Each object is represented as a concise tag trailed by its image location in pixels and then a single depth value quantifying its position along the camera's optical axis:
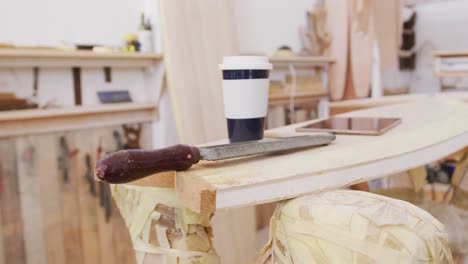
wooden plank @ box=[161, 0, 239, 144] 1.74
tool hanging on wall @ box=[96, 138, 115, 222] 1.73
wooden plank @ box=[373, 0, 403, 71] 2.88
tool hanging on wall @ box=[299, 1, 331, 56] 2.75
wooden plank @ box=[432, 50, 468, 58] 2.88
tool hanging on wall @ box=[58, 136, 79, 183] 1.62
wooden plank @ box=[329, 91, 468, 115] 2.51
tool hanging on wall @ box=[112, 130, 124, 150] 1.78
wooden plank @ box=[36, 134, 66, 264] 1.58
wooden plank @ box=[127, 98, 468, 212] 0.58
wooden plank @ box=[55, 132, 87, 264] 1.64
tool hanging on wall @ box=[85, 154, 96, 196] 1.69
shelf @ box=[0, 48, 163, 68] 1.40
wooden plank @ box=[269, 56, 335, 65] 2.26
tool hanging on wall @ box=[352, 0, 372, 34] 2.63
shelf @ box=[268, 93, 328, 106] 2.41
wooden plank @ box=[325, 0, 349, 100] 2.75
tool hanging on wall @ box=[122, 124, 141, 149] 1.82
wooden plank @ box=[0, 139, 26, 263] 1.48
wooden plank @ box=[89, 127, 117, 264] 1.72
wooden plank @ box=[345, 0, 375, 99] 2.74
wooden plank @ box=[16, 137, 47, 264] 1.53
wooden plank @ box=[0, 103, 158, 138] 1.45
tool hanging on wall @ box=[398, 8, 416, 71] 4.11
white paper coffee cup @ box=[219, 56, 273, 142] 0.82
